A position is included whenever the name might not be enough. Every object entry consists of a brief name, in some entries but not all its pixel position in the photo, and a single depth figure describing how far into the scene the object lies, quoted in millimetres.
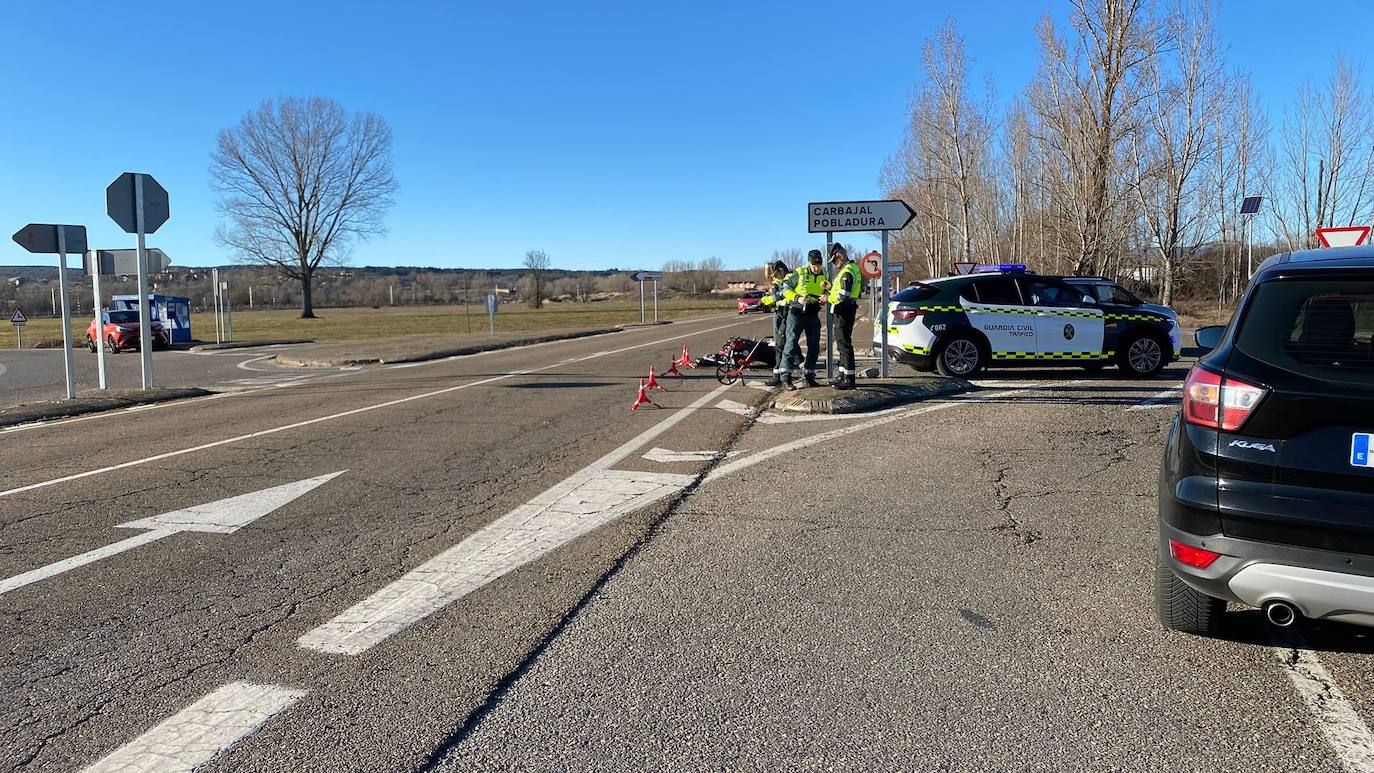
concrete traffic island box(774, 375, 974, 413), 10867
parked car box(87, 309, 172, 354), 32250
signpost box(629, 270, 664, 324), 47225
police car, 13703
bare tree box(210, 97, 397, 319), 76812
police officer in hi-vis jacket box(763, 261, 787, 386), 13469
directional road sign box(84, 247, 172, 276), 15172
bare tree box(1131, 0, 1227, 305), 31469
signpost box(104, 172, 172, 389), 13945
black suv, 3236
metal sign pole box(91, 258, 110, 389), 14491
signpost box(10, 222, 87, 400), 13305
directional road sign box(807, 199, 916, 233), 12602
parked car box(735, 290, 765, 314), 62469
